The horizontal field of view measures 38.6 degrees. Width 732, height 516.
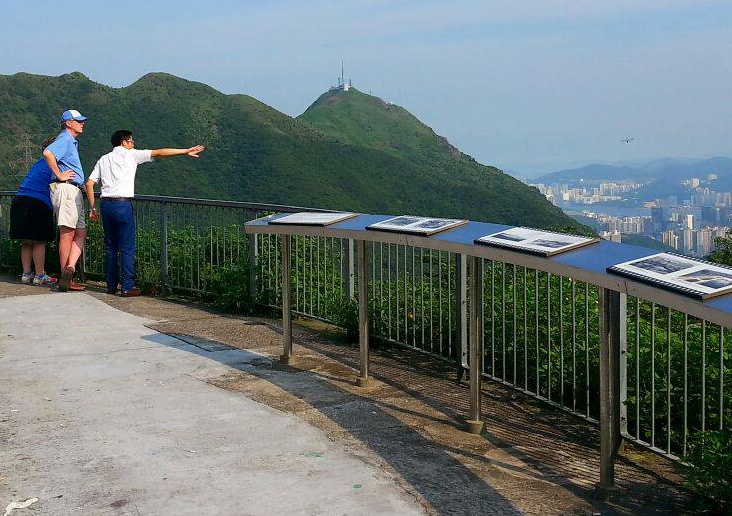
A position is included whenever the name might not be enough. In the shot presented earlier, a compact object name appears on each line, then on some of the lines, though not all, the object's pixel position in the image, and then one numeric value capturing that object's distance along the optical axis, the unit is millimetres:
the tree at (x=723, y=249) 14558
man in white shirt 10789
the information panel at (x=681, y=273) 4086
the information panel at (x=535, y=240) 5156
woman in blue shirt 11789
